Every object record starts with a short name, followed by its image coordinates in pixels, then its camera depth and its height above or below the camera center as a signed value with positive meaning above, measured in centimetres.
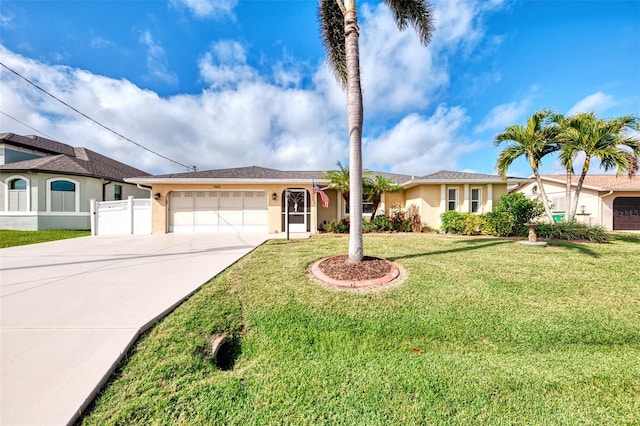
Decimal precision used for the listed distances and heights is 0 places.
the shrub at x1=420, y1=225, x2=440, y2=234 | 1277 -99
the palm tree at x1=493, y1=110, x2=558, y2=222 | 1009 +309
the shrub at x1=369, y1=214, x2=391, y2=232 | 1252 -66
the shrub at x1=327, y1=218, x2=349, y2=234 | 1249 -82
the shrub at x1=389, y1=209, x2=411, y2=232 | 1282 -67
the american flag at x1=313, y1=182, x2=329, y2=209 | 959 +52
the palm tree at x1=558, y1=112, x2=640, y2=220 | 884 +283
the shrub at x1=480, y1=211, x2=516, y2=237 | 1069 -54
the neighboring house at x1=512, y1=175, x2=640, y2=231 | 1527 +51
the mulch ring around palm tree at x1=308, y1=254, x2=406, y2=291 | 441 -127
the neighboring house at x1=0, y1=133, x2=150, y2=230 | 1443 +149
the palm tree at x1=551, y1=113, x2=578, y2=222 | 958 +248
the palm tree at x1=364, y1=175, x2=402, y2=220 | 1195 +129
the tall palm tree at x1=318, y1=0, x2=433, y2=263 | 505 +195
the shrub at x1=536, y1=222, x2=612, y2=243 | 897 -77
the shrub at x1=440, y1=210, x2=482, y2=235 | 1134 -53
